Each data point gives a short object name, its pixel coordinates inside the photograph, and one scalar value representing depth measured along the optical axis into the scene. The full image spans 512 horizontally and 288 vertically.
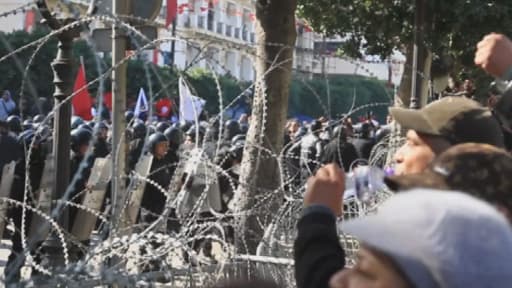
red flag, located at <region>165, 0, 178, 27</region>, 18.75
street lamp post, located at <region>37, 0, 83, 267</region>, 9.30
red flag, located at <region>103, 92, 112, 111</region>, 21.96
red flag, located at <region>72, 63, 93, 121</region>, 15.70
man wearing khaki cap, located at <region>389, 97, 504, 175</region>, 4.42
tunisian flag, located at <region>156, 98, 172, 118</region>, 28.40
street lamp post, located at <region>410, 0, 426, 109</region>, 16.61
